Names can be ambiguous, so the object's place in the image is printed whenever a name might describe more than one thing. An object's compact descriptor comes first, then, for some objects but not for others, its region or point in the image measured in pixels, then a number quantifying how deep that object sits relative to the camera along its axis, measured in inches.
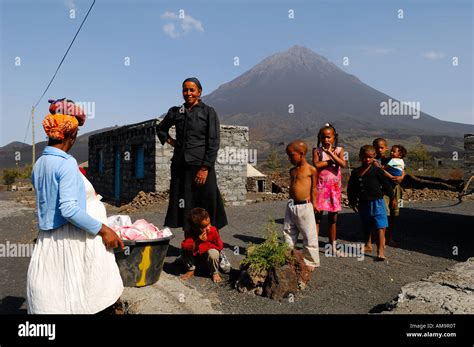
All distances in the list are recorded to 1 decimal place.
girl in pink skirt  196.7
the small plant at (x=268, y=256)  149.9
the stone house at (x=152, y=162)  505.7
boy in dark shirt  198.5
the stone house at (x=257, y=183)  853.8
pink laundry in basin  142.6
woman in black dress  169.9
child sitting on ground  161.6
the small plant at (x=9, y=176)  1318.9
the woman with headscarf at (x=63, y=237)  92.8
